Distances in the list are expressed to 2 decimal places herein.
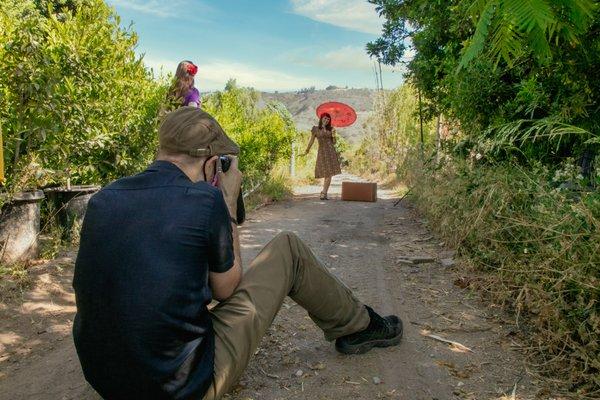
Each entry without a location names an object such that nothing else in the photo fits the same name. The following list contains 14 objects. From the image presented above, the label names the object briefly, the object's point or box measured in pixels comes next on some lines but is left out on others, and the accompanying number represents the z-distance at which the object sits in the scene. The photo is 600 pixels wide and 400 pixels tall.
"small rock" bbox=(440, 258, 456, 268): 4.89
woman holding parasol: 11.27
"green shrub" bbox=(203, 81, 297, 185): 8.82
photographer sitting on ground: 1.77
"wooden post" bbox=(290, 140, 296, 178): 13.81
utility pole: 9.10
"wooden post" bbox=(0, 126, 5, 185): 3.66
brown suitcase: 10.19
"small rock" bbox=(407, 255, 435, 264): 5.16
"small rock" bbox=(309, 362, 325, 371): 2.92
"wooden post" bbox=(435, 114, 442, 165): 7.77
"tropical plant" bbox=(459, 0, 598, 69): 1.21
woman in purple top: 6.22
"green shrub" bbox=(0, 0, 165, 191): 4.62
